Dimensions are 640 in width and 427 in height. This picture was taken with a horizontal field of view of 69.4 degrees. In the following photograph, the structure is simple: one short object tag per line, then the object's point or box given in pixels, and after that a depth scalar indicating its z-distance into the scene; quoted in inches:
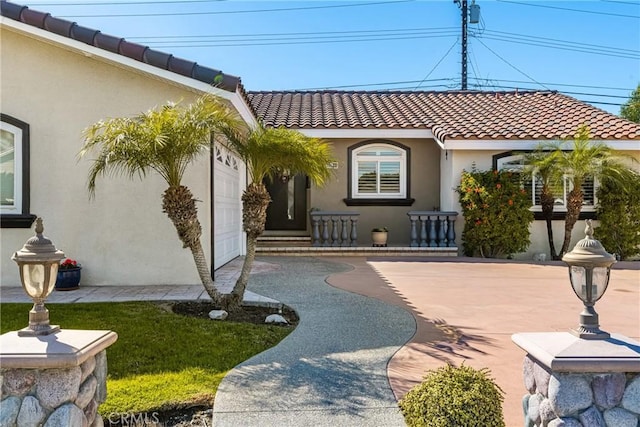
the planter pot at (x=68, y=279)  314.7
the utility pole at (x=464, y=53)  1015.0
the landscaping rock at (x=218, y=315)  245.1
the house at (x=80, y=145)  311.4
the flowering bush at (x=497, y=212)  490.3
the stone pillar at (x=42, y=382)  108.6
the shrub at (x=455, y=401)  117.1
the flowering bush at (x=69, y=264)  318.0
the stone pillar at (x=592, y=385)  109.3
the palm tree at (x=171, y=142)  222.1
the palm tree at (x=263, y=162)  241.6
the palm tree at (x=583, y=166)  462.6
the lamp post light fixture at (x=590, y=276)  116.9
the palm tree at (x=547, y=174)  476.7
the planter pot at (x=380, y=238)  536.7
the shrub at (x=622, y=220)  486.6
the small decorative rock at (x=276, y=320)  240.1
